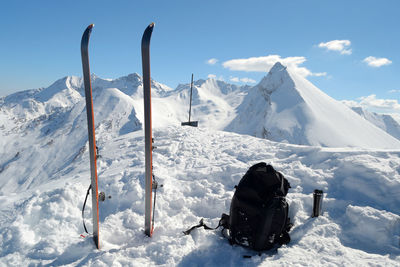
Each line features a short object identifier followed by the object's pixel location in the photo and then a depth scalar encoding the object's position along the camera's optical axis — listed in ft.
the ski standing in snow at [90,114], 12.96
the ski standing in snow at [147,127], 13.15
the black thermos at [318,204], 15.19
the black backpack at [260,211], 12.22
